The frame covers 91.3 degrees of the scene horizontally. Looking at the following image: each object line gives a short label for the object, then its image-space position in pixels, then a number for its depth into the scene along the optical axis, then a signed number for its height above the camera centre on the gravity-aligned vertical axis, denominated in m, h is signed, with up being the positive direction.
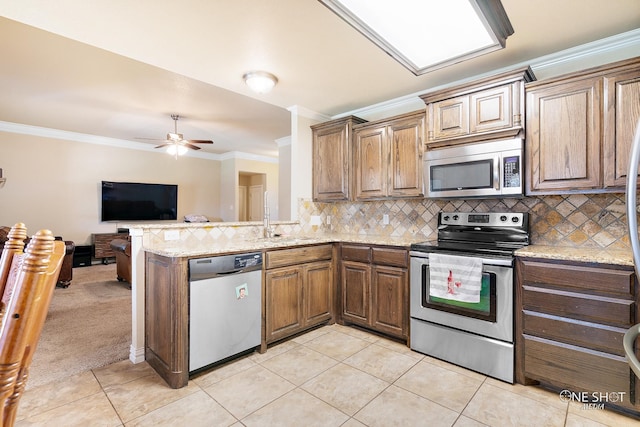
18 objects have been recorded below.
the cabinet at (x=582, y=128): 2.04 +0.60
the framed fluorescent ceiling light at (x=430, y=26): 1.63 +1.09
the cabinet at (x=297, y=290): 2.71 -0.71
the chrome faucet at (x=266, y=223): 3.30 -0.10
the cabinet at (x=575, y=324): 1.82 -0.69
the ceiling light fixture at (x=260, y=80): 2.89 +1.25
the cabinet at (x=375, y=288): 2.78 -0.70
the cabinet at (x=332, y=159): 3.55 +0.64
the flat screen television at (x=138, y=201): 6.86 +0.29
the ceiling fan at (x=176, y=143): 5.16 +1.21
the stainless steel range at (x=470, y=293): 2.21 -0.60
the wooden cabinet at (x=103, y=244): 6.56 -0.63
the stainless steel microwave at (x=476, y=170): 2.42 +0.37
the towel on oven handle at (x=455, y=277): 2.29 -0.48
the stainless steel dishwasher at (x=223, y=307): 2.19 -0.70
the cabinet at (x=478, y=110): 2.39 +0.86
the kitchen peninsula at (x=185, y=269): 2.13 -0.46
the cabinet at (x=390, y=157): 3.04 +0.59
